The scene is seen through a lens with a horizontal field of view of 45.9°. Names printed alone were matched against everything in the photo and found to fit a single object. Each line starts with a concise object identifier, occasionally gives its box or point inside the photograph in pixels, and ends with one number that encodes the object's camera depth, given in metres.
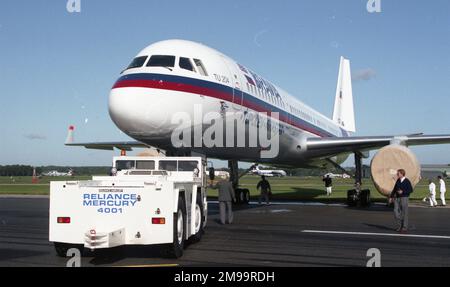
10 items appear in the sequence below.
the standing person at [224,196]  15.15
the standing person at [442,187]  25.59
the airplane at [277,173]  139.00
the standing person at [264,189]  25.92
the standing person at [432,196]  25.01
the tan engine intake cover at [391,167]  18.70
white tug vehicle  9.20
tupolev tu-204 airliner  12.05
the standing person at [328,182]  35.72
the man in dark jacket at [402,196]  14.05
